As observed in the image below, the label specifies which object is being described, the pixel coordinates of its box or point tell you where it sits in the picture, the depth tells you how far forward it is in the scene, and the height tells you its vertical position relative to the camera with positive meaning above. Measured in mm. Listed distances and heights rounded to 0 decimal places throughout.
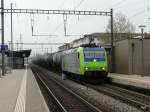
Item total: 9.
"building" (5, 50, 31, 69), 84662 +1848
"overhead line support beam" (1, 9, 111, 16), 41822 +5572
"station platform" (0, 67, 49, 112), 15666 -1513
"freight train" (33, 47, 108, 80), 30750 +234
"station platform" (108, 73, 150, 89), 25203 -1103
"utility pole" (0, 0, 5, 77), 42250 +3646
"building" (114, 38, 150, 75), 41000 +991
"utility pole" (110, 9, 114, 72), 45794 +888
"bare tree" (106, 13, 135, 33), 97875 +9650
